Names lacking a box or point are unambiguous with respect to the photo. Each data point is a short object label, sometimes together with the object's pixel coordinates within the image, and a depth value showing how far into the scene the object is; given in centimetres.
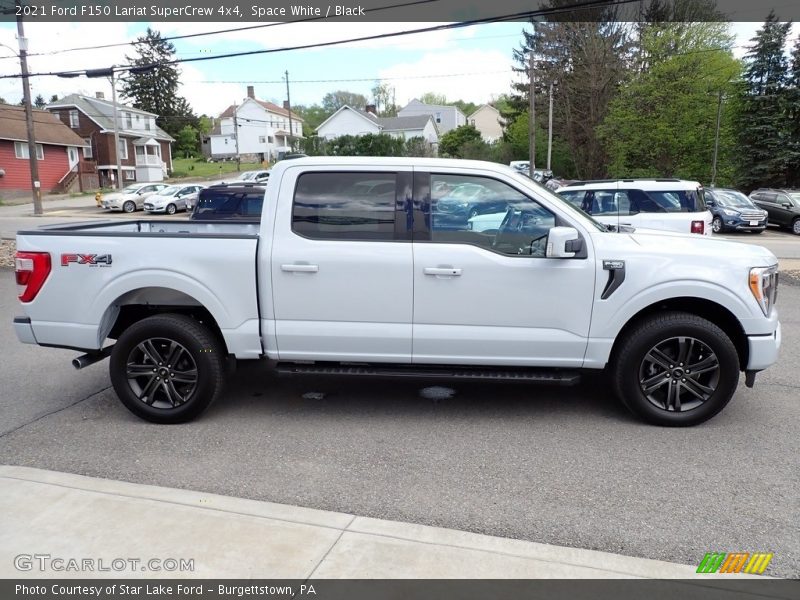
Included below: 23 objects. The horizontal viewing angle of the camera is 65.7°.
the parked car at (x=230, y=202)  1324
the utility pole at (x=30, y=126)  2645
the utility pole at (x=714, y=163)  3481
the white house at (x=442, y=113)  9606
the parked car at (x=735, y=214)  2248
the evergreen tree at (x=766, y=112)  3356
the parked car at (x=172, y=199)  3322
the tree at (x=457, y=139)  6469
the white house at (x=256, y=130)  8719
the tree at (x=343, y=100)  10219
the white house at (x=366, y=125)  7488
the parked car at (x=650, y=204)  1200
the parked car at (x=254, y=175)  4062
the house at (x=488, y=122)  9806
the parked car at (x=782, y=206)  2377
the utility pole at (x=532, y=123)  3275
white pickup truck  453
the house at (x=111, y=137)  5428
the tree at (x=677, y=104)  3534
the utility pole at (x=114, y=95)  4525
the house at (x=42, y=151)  4403
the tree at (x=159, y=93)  8619
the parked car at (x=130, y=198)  3469
